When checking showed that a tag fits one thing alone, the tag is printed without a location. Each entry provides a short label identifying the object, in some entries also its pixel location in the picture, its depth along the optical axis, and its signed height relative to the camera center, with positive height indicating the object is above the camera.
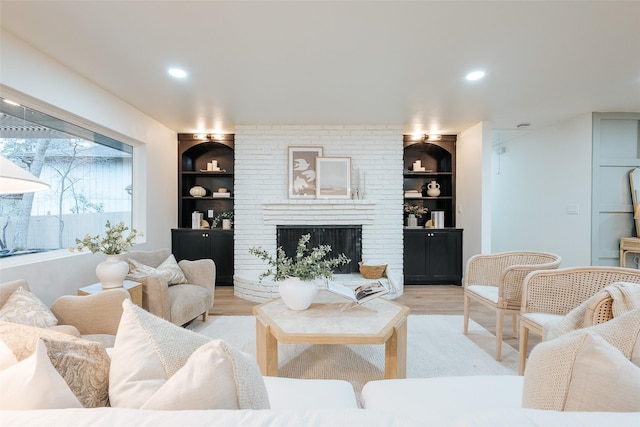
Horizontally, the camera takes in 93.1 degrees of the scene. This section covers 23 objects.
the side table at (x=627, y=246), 3.53 -0.39
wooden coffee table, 1.73 -0.69
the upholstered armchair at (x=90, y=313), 1.80 -0.61
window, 2.30 +0.30
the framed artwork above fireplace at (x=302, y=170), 4.36 +0.61
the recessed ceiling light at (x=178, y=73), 2.51 +1.18
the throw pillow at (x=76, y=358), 0.72 -0.37
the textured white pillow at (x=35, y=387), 0.64 -0.38
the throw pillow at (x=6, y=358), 0.75 -0.37
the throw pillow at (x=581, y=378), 0.68 -0.40
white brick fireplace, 4.36 +0.34
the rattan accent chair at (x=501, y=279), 2.32 -0.58
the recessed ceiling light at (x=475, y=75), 2.57 +1.20
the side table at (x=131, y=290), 2.21 -0.58
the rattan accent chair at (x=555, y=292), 1.94 -0.53
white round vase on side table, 2.26 -0.46
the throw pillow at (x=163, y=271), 2.59 -0.54
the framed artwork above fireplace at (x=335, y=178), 4.35 +0.49
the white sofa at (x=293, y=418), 0.56 -0.39
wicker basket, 4.02 -0.78
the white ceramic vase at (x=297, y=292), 2.11 -0.56
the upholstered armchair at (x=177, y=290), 2.45 -0.72
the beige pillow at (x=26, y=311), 1.49 -0.51
